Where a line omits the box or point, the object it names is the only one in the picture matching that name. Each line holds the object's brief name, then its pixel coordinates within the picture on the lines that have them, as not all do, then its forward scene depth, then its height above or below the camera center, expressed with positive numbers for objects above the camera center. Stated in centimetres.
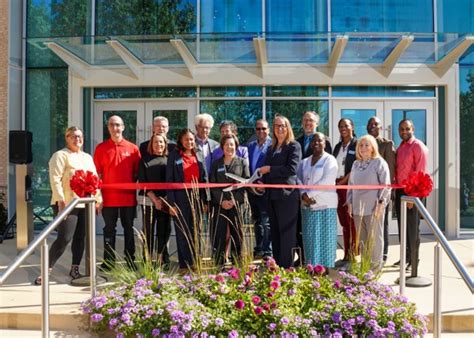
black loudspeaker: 677 +32
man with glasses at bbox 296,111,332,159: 602 +45
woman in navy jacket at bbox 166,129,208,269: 556 -11
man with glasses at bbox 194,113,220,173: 600 +42
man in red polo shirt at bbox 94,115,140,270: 569 -10
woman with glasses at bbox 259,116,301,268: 534 -12
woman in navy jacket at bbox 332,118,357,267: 611 +3
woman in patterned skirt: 547 -46
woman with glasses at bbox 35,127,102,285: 547 -26
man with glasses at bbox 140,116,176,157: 595 +52
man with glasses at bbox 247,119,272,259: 628 -44
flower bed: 387 -115
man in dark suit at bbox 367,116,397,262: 618 +25
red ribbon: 534 -18
